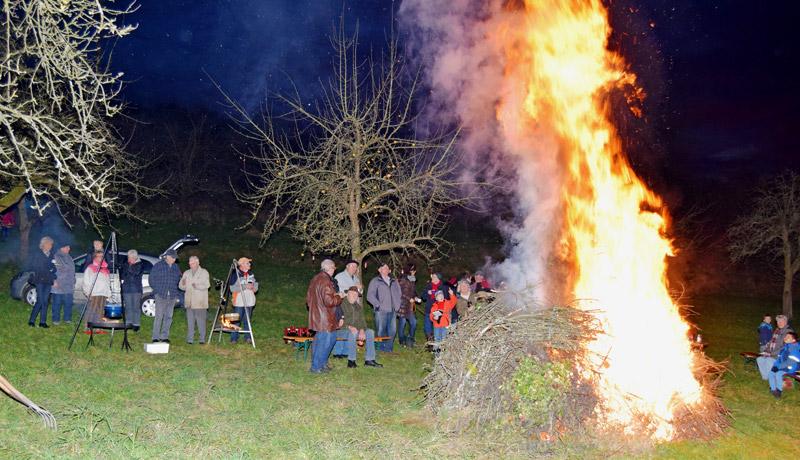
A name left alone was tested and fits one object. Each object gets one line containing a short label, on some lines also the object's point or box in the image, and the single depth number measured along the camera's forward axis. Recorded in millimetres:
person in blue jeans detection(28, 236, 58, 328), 11000
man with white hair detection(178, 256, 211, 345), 10773
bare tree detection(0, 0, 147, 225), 6238
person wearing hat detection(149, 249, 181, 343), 10570
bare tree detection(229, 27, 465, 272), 11570
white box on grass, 9812
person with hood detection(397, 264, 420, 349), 12781
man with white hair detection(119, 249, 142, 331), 10930
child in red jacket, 10844
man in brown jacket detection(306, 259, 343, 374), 9281
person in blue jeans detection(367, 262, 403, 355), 11734
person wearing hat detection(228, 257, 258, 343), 11414
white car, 13102
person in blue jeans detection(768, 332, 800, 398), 10070
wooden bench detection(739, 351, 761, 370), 12906
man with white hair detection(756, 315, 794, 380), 11094
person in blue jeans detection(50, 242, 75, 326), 11016
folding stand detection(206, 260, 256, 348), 10789
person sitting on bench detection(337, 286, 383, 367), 10070
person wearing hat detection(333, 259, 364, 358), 10634
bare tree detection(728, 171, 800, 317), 22641
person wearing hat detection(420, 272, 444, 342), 11820
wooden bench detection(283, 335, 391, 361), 10301
